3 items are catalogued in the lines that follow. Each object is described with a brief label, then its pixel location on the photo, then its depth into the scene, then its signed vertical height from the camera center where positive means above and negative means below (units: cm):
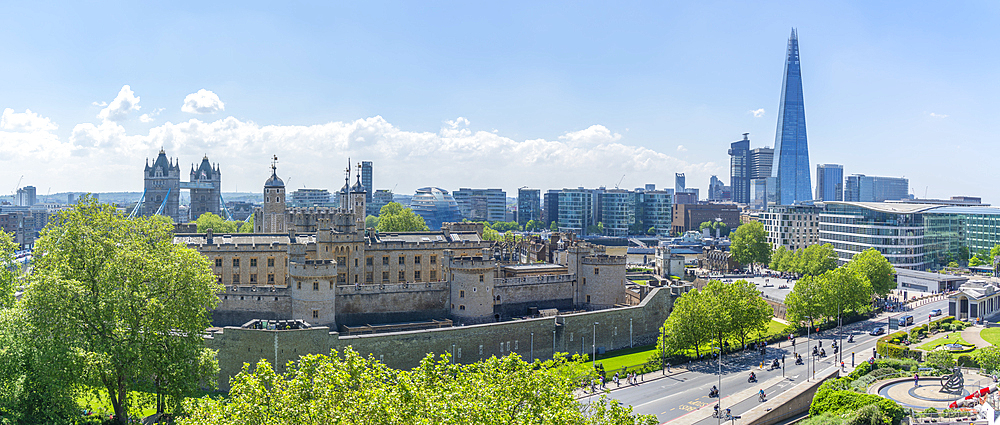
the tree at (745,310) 8119 -1190
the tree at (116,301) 4847 -717
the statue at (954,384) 5994 -1481
